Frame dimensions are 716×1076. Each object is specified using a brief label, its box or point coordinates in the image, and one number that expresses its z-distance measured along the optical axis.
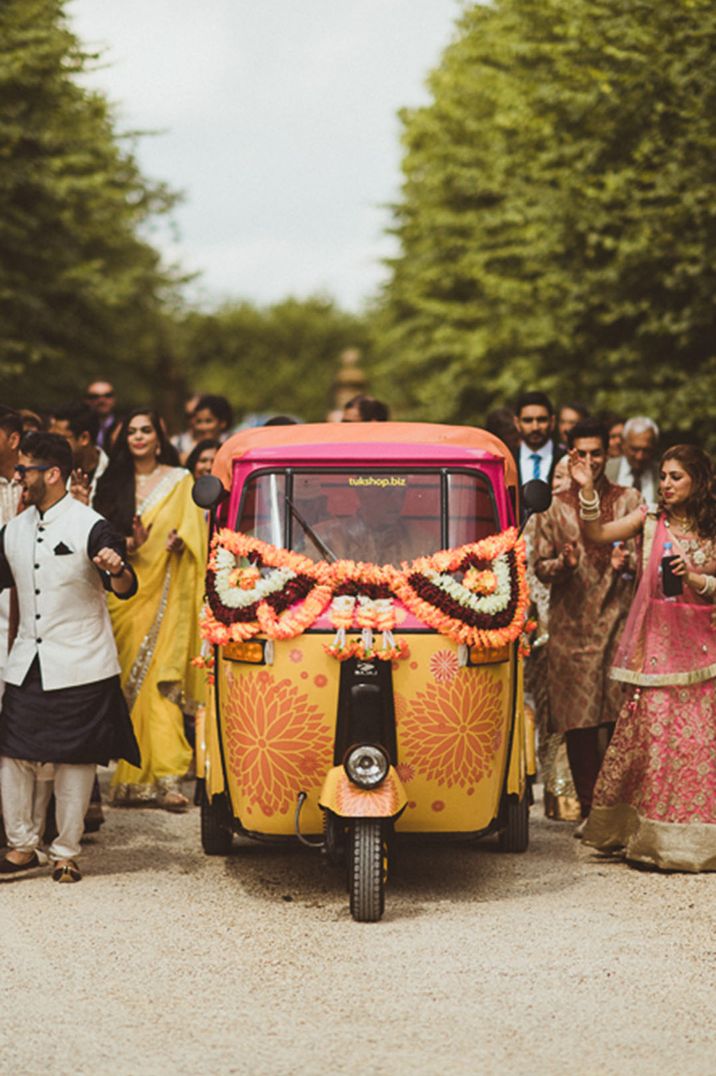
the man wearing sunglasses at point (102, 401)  15.47
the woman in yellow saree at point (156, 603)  11.66
